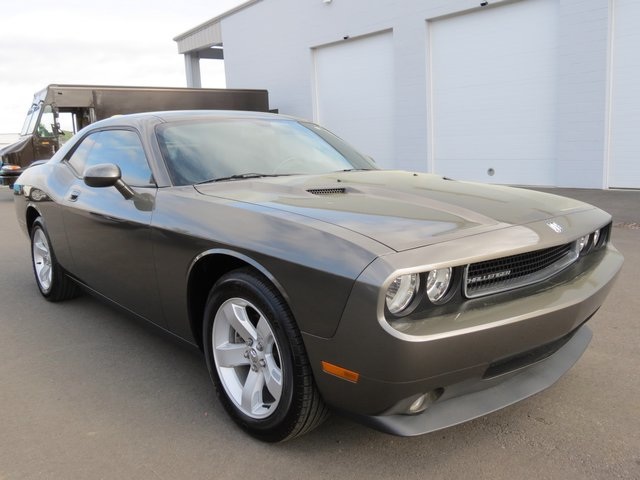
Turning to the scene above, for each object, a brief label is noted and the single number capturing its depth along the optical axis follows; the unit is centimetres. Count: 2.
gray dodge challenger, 203
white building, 1053
